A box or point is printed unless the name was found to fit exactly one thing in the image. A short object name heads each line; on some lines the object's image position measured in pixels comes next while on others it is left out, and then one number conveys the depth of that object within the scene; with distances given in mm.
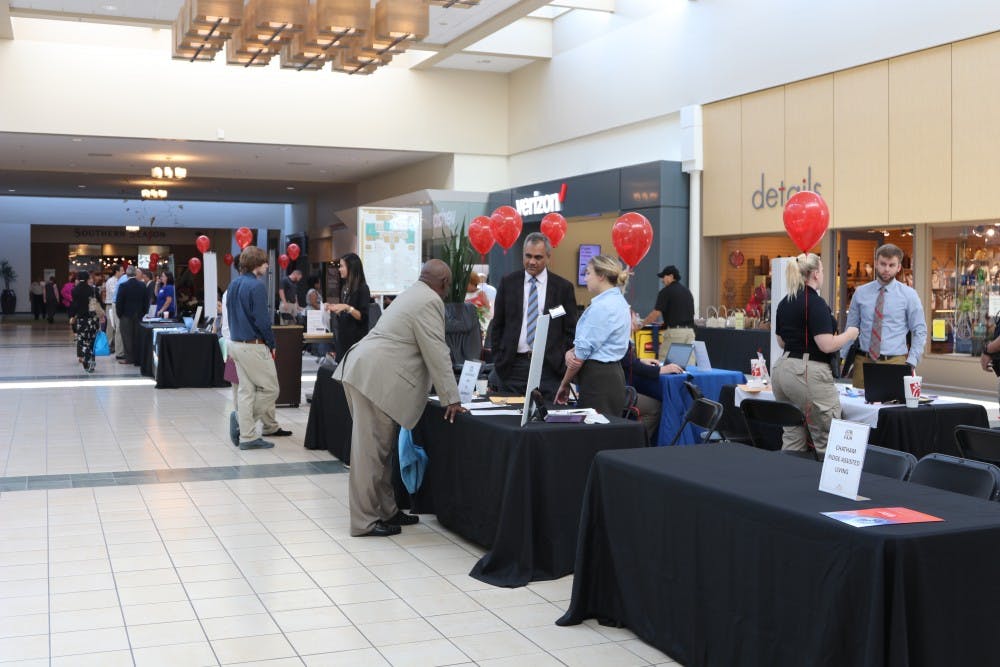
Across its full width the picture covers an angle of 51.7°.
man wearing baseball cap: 10570
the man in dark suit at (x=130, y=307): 16031
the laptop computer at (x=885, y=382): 5750
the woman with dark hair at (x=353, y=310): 8859
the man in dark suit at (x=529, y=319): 5883
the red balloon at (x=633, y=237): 9227
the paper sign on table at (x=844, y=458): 3076
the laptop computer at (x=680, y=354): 7727
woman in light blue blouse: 5539
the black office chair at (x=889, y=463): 3811
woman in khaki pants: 5547
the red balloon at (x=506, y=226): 11672
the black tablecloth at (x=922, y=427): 5543
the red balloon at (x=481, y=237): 12031
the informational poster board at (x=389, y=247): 11508
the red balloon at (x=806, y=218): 7863
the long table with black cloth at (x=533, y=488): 4520
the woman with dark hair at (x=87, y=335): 14625
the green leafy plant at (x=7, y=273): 36156
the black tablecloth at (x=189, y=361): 12633
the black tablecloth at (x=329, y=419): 7459
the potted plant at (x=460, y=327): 8180
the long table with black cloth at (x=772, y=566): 2631
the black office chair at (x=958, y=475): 3482
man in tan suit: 5016
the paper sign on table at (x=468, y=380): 5305
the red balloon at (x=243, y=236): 15409
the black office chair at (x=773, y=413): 5625
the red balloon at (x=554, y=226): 13125
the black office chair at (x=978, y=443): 4621
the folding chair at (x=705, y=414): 5653
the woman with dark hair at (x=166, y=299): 16688
